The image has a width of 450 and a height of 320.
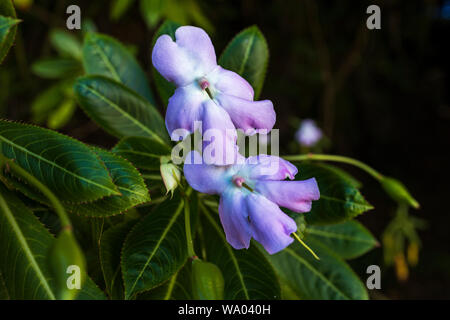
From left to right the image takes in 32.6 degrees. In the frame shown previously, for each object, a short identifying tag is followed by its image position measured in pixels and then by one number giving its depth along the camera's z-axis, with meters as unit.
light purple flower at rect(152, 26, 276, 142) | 0.24
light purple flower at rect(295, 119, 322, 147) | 0.73
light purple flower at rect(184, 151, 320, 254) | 0.24
